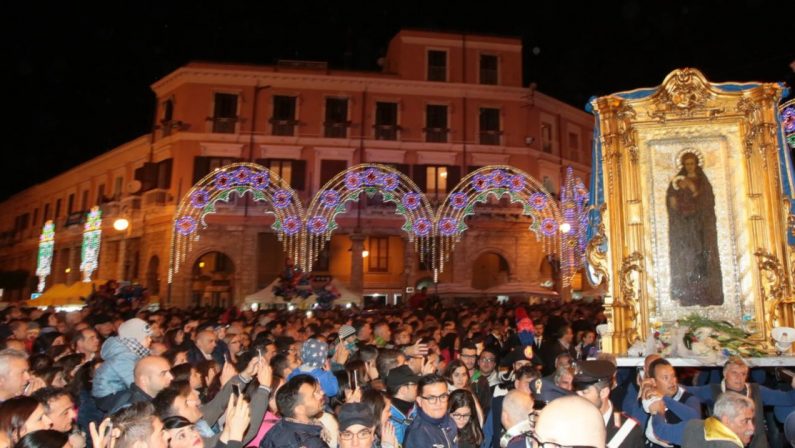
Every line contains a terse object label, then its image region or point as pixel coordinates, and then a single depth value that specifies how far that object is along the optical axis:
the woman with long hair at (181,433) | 3.73
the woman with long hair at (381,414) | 4.63
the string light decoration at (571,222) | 16.67
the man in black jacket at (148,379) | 5.10
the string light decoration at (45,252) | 41.25
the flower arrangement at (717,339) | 8.32
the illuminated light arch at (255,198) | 21.25
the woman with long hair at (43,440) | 3.49
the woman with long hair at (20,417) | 3.99
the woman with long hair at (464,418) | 5.04
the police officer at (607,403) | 4.27
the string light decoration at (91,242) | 34.59
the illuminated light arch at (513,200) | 21.11
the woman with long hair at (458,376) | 6.10
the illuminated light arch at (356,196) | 21.58
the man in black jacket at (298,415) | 4.06
